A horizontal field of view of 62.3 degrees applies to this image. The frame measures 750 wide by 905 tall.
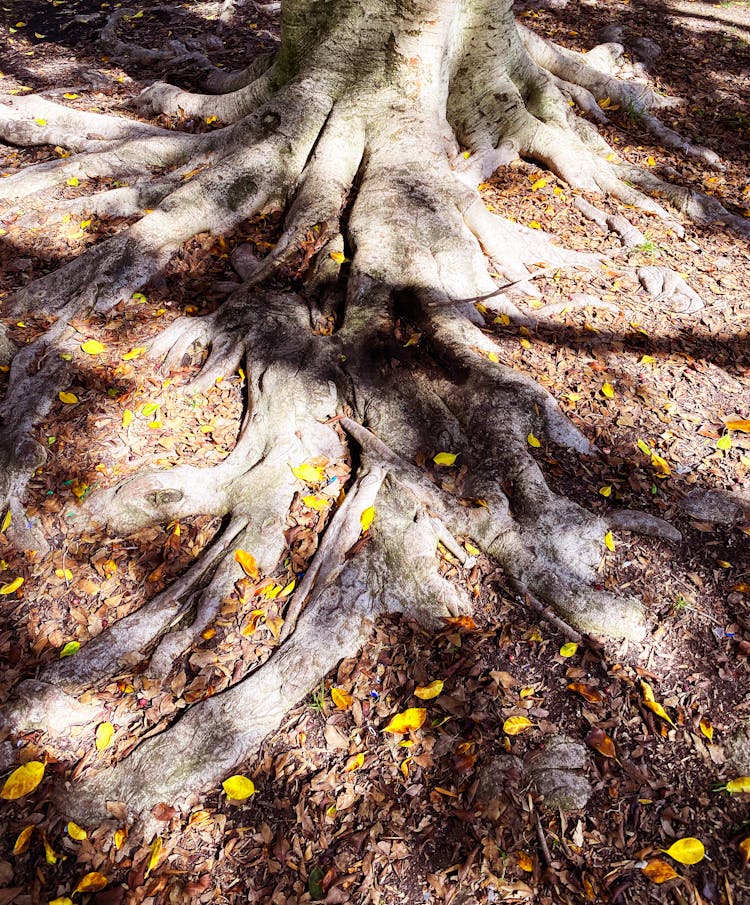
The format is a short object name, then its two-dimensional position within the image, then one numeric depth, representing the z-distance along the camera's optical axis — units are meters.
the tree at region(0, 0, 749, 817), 2.81
